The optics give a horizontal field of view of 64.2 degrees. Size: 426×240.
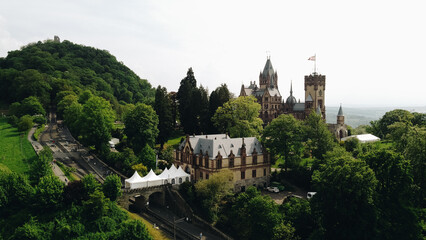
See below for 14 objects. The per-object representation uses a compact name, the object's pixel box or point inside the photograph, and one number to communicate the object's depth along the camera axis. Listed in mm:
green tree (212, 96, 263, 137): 67188
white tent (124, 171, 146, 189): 50281
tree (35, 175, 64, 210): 42012
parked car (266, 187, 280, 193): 54031
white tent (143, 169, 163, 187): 52006
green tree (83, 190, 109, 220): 42856
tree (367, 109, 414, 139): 92938
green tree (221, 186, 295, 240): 39378
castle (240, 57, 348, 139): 101938
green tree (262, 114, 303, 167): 58550
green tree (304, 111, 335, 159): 58969
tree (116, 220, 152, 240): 39375
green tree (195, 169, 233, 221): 47031
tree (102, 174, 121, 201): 45781
